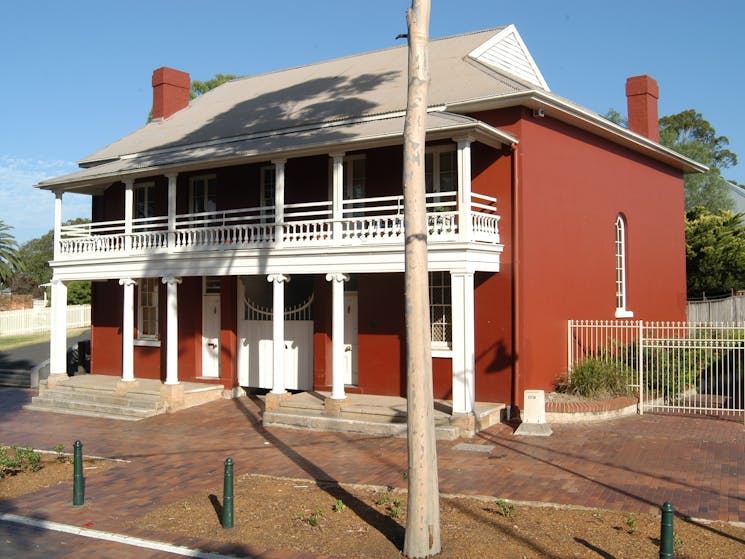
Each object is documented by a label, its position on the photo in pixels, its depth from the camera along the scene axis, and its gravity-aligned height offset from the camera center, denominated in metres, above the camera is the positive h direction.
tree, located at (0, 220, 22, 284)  32.91 +2.58
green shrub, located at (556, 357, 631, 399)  14.70 -1.47
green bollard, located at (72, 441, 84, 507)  9.49 -2.19
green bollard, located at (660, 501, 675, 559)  6.10 -1.90
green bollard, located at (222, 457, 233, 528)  8.24 -2.10
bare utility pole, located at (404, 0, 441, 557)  7.16 -0.12
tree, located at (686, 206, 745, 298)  28.56 +2.09
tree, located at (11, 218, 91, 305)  65.56 +4.53
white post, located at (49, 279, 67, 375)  19.22 -0.53
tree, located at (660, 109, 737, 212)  45.91 +7.88
